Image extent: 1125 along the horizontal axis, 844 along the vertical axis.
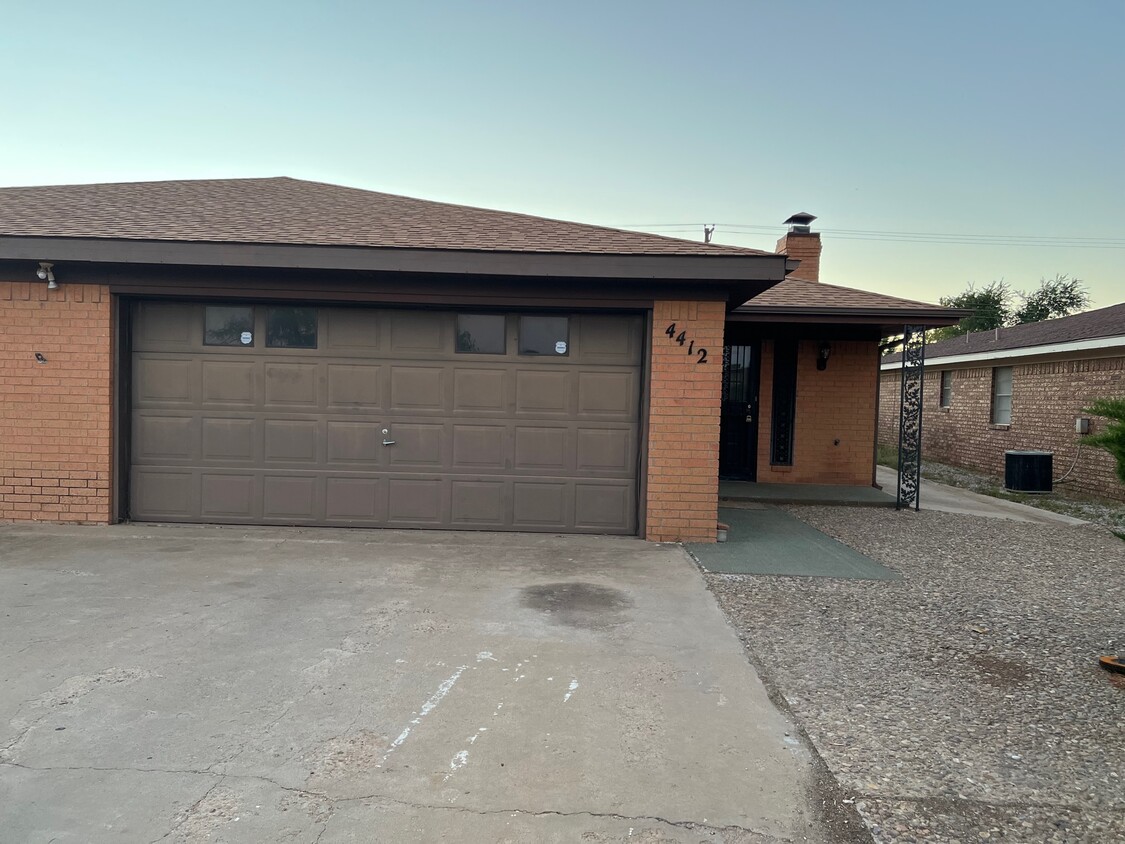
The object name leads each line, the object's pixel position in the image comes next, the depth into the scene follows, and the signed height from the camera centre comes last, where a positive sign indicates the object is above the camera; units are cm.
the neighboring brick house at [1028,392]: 1254 +46
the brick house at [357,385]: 728 +15
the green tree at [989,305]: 4303 +667
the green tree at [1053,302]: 4034 +658
